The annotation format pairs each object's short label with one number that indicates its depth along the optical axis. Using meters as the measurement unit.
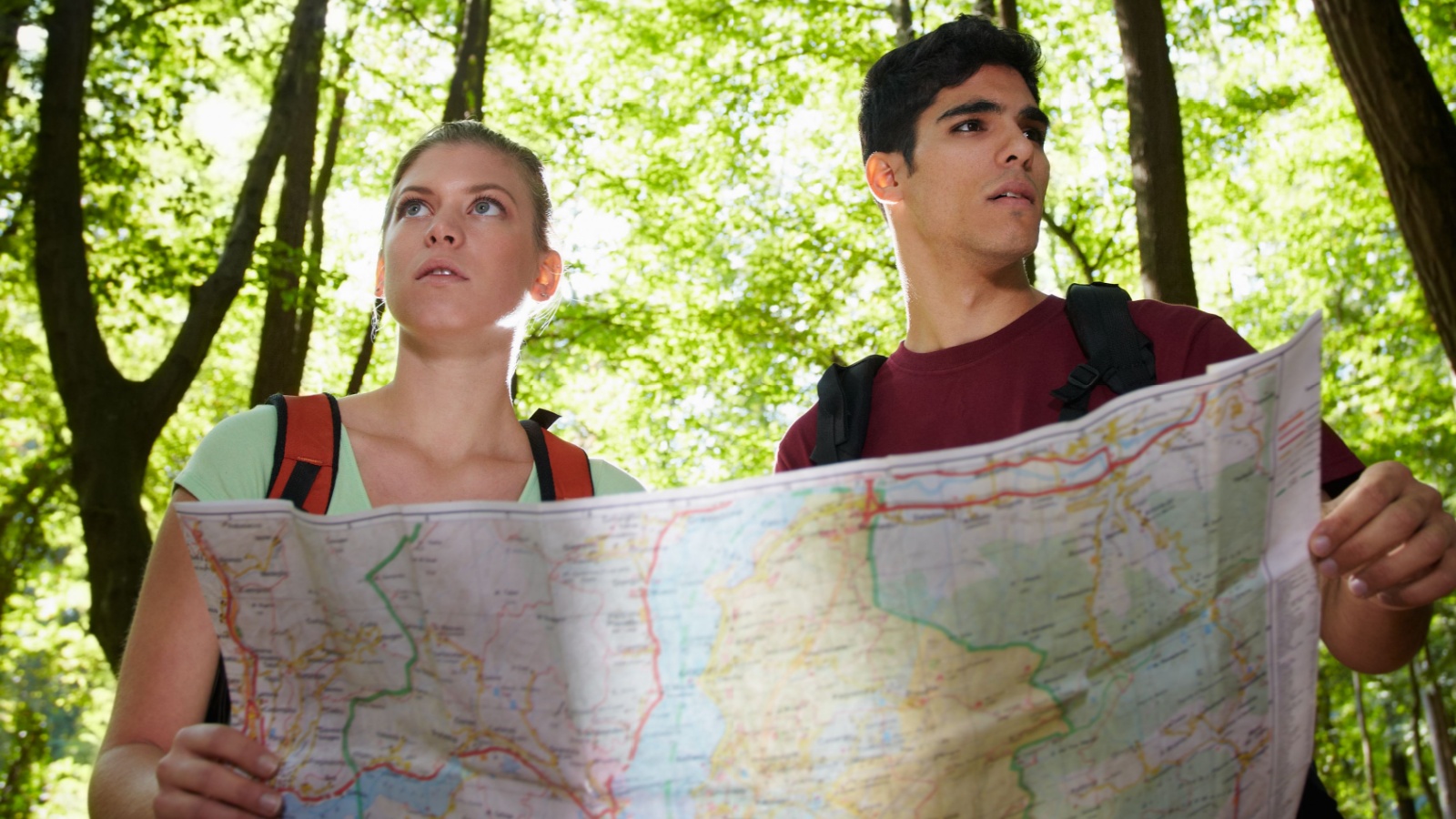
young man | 2.20
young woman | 1.78
